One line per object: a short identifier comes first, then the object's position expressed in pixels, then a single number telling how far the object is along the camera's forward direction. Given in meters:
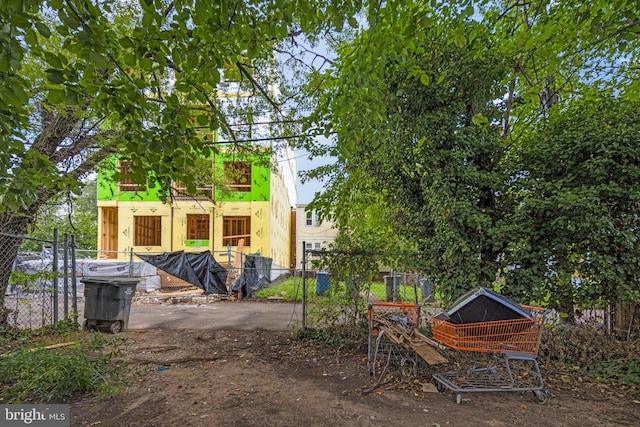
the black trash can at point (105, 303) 6.66
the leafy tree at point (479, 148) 4.57
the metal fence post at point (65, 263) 6.49
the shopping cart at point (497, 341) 3.67
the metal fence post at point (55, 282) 6.09
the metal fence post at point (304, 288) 6.03
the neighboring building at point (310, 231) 26.99
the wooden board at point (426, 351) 3.70
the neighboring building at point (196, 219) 17.09
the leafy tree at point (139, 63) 2.01
